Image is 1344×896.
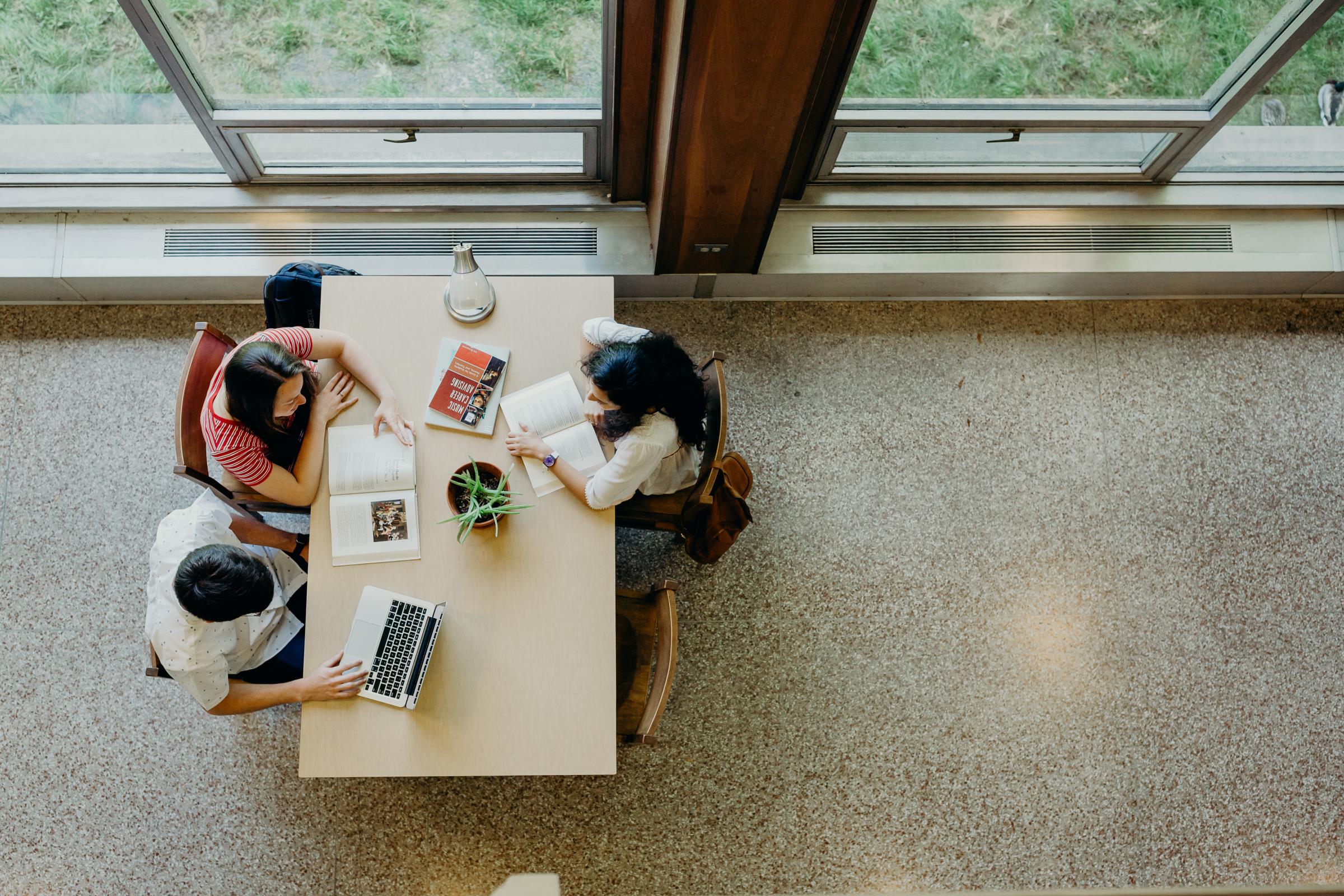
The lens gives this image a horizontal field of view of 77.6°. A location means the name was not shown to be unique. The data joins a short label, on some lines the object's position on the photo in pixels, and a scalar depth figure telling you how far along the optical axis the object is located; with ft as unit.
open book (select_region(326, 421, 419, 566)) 6.81
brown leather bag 7.79
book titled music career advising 7.11
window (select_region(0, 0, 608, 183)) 8.35
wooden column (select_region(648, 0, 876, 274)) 6.68
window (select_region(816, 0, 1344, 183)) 8.63
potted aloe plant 6.68
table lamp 6.98
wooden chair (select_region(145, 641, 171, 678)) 6.31
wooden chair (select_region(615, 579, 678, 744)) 7.74
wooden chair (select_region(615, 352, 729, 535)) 7.09
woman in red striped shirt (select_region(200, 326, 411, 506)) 6.54
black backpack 7.77
